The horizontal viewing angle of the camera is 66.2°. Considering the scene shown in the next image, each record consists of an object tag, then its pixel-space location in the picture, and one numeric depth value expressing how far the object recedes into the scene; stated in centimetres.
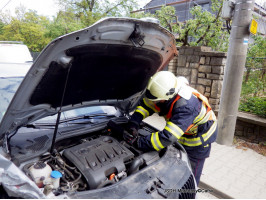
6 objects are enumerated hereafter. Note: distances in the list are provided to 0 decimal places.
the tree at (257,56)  499
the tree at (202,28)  754
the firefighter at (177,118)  206
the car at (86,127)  155
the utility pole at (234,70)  394
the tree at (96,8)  1345
